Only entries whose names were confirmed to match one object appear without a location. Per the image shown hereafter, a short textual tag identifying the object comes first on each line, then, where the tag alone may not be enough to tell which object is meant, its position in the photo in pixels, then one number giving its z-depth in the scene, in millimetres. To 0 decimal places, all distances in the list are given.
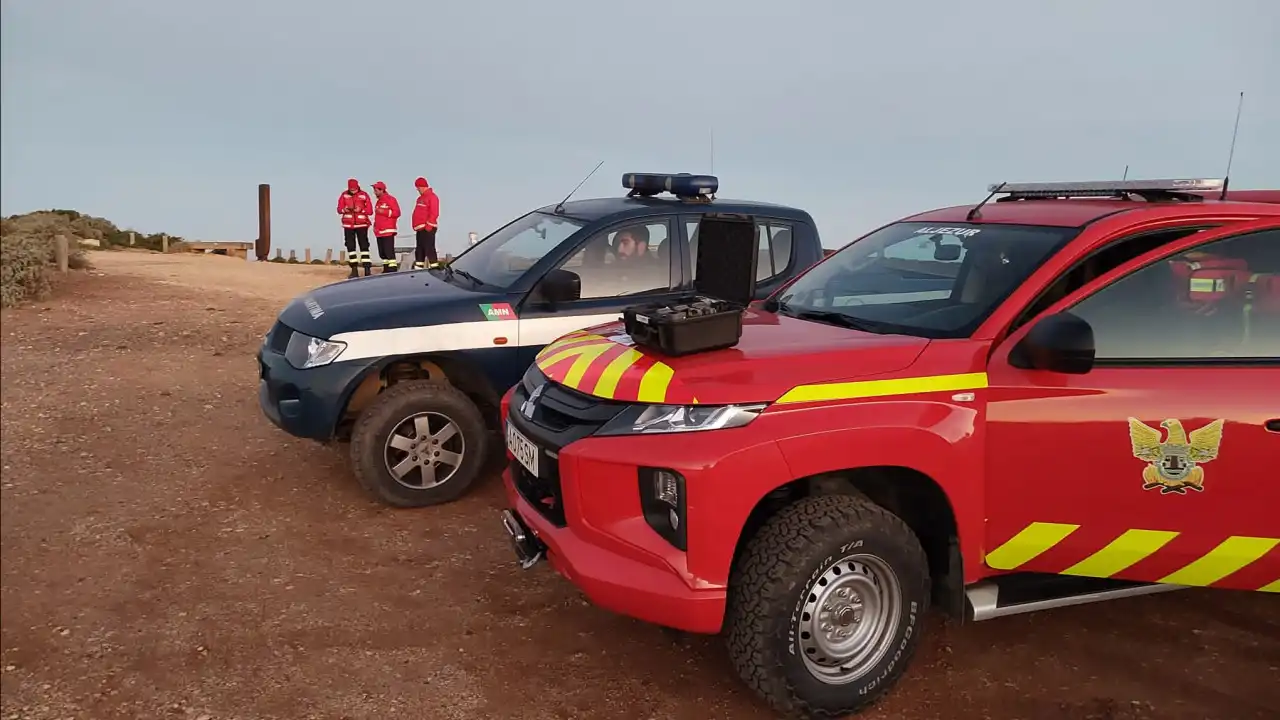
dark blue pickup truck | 5199
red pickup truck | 3029
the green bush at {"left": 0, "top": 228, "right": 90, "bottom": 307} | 8016
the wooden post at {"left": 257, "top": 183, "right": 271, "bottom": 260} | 27562
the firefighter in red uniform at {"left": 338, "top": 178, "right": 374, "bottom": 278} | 17375
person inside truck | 5828
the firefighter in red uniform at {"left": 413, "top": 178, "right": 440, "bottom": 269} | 16516
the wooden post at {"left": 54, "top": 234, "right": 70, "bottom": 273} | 13594
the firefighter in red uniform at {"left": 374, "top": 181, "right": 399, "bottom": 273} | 16703
